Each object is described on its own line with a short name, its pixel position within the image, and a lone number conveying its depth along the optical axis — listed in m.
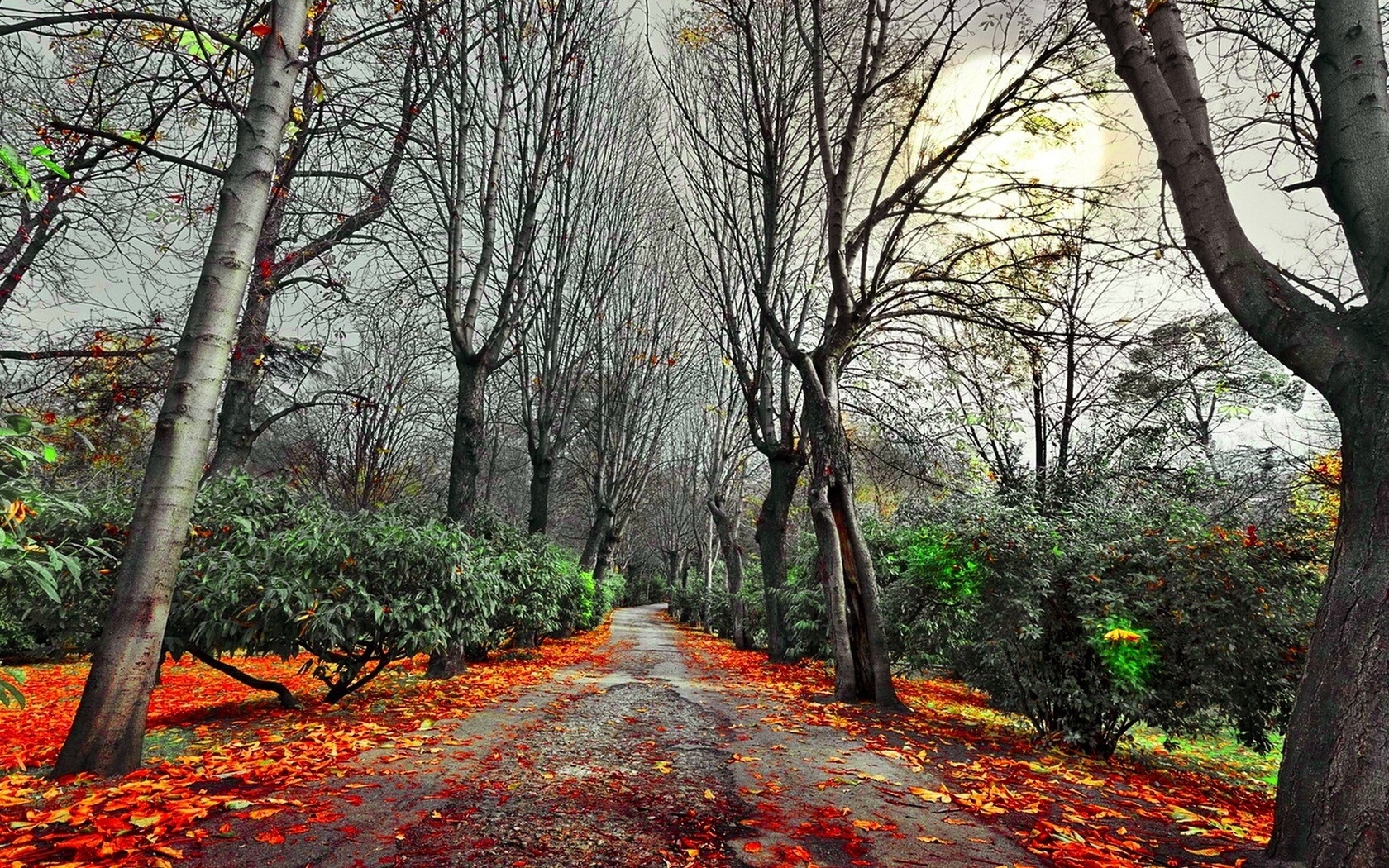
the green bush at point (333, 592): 4.30
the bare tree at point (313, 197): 5.45
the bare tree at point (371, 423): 16.34
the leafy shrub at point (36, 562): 2.18
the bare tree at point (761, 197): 8.95
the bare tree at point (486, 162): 8.19
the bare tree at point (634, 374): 16.12
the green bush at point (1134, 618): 4.41
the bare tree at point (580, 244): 11.95
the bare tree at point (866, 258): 6.42
